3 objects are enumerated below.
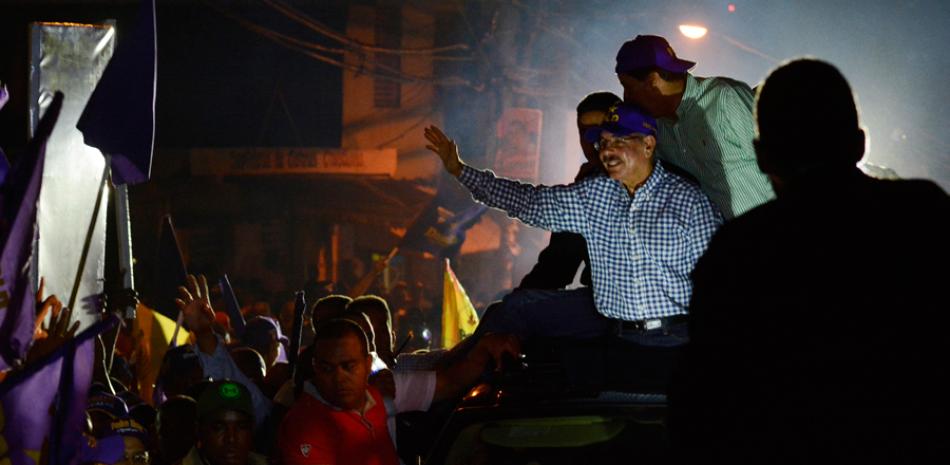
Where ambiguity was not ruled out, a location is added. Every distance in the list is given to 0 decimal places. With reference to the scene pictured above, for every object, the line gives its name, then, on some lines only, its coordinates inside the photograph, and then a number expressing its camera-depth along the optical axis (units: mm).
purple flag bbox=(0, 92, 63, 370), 5895
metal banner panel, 10438
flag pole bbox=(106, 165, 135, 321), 10742
